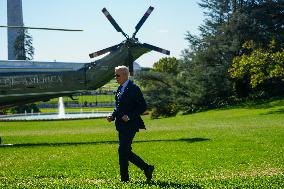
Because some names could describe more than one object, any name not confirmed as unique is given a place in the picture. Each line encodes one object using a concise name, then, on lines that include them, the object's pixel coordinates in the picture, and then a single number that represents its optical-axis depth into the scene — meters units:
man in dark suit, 10.32
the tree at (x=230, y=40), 62.50
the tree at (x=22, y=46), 124.62
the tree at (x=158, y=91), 66.62
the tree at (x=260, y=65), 47.79
